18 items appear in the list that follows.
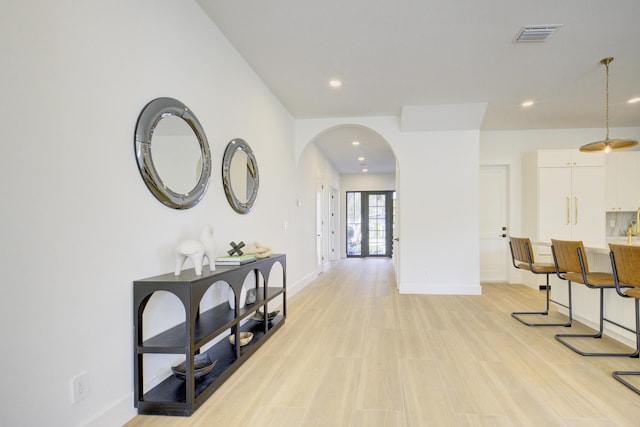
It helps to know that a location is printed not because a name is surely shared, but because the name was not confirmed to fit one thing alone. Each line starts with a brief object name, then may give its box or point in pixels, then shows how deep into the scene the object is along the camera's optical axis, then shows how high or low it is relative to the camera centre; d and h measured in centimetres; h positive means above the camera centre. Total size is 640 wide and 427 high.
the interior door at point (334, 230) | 1028 -49
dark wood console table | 185 -76
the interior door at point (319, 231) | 730 -38
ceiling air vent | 283 +157
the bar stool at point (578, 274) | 281 -55
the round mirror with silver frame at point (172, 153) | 193 +40
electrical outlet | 151 -79
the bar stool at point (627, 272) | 237 -42
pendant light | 351 +75
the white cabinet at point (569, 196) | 545 +31
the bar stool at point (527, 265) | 360 -56
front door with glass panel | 1110 -31
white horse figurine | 205 -24
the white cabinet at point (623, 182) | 562 +55
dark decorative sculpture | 282 -30
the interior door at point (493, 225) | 621 -19
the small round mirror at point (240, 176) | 300 +38
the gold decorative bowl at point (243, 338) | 274 -103
